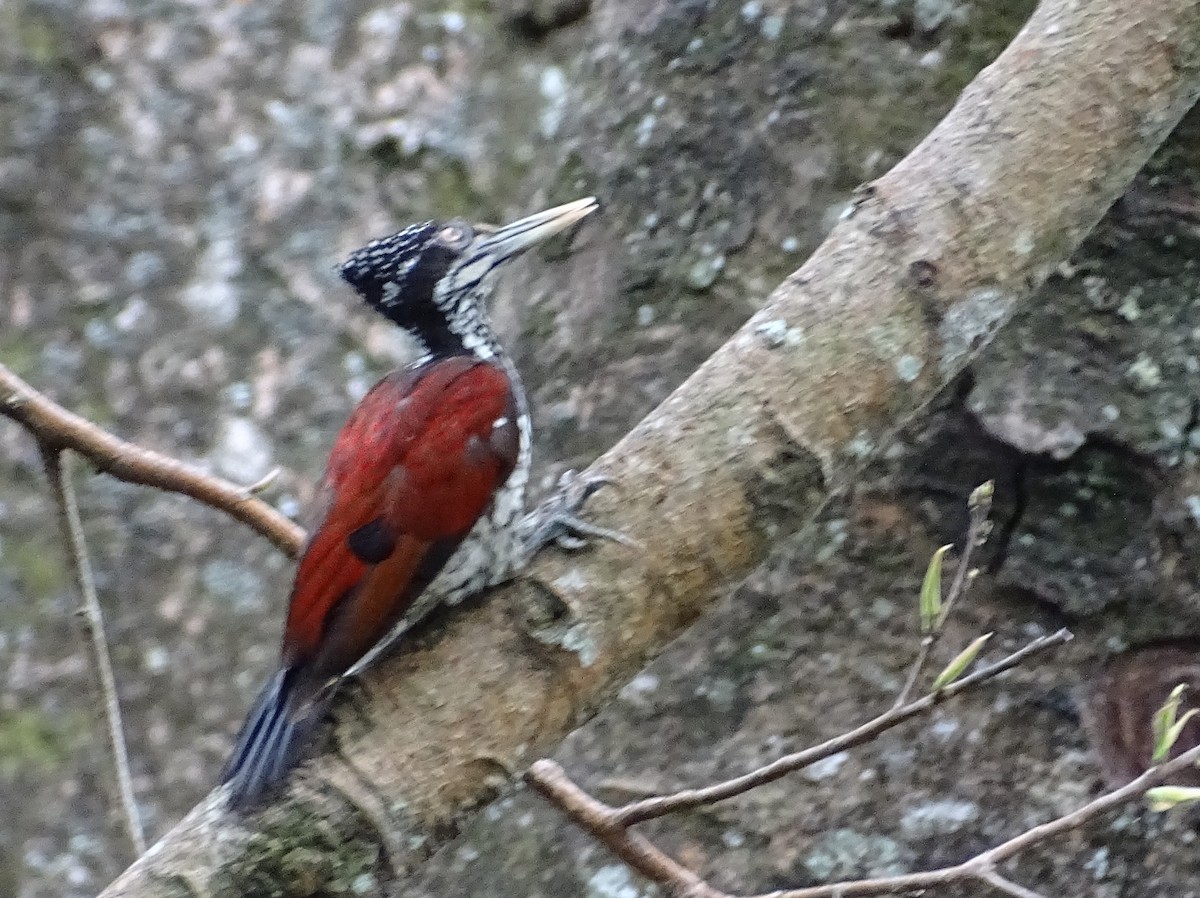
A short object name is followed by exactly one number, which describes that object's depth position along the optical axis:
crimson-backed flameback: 7.11
